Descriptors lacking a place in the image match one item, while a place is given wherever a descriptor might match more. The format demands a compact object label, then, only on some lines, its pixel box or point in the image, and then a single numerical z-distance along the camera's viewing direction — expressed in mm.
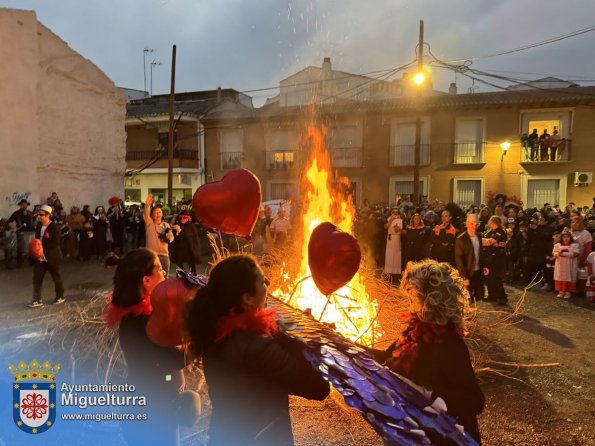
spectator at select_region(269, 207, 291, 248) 11602
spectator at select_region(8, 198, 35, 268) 10883
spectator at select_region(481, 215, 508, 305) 7281
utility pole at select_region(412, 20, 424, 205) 14910
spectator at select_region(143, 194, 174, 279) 6666
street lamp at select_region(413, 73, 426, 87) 14263
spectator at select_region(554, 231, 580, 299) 8086
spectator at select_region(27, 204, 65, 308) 7039
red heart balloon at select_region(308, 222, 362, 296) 3023
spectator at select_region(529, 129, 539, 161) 19906
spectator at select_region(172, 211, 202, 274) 8508
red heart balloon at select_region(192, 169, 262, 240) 3459
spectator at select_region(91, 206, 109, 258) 12070
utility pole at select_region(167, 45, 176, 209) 16656
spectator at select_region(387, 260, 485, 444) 2104
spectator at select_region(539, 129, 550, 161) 19734
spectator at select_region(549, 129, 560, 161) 19656
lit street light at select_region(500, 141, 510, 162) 20531
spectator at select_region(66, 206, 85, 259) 11844
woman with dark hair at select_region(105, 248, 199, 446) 2371
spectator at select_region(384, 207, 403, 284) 8914
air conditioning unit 19562
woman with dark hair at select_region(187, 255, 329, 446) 1673
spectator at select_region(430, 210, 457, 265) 7398
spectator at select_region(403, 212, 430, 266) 8898
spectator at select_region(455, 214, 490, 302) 6809
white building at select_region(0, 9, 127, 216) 12773
